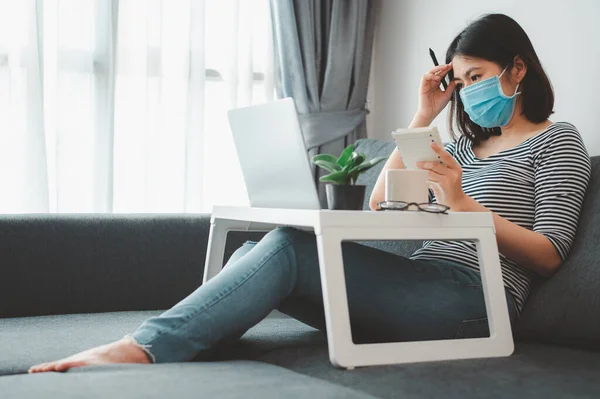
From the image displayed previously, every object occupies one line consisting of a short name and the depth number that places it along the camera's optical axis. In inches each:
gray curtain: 110.0
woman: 50.8
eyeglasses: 50.4
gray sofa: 43.5
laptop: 53.0
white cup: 51.3
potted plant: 55.1
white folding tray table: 47.0
